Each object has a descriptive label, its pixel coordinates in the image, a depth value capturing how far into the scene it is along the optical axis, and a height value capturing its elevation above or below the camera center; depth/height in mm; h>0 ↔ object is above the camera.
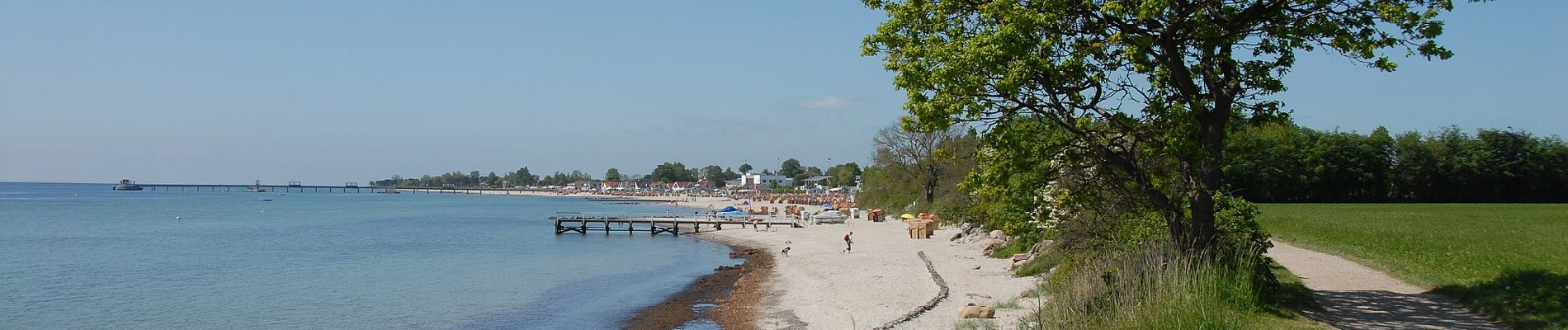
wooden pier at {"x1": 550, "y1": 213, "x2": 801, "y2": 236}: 58562 -1329
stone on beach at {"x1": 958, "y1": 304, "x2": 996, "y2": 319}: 15656 -1732
